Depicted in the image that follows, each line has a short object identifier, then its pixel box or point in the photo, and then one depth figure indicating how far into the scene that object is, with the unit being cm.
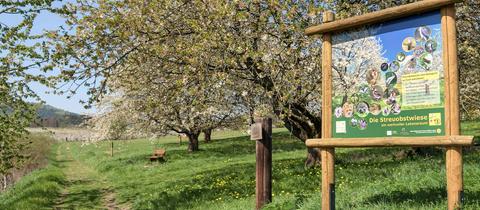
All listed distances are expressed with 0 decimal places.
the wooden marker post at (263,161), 957
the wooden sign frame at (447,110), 559
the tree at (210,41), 1184
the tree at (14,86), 1598
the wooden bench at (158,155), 2802
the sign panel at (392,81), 581
